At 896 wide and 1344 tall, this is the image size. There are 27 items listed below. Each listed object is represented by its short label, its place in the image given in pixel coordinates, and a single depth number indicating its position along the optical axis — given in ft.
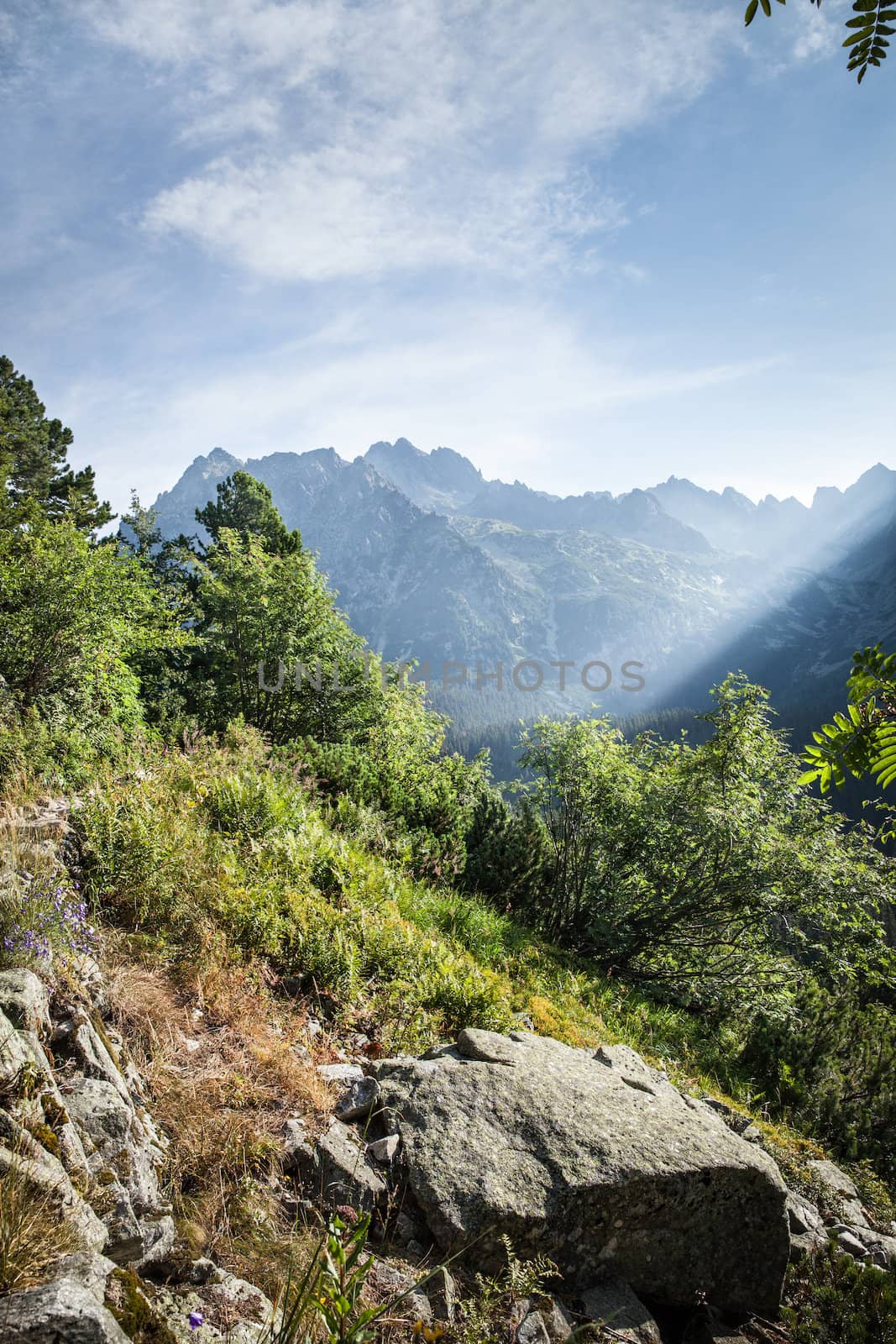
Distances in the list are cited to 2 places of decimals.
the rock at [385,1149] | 11.78
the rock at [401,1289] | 9.33
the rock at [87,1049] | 10.14
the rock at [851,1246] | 15.74
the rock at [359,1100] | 12.79
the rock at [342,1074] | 13.80
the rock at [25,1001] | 9.60
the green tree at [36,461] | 82.89
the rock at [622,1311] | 10.95
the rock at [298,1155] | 11.23
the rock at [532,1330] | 9.67
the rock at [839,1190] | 18.25
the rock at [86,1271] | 6.61
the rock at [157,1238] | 8.20
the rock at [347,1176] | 10.78
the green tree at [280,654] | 65.87
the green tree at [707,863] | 40.37
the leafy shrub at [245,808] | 22.38
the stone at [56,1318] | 5.63
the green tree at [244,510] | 109.60
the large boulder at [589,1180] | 11.45
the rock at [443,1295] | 9.46
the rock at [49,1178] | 7.32
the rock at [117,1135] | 8.93
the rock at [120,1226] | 7.93
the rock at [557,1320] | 10.05
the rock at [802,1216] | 15.48
